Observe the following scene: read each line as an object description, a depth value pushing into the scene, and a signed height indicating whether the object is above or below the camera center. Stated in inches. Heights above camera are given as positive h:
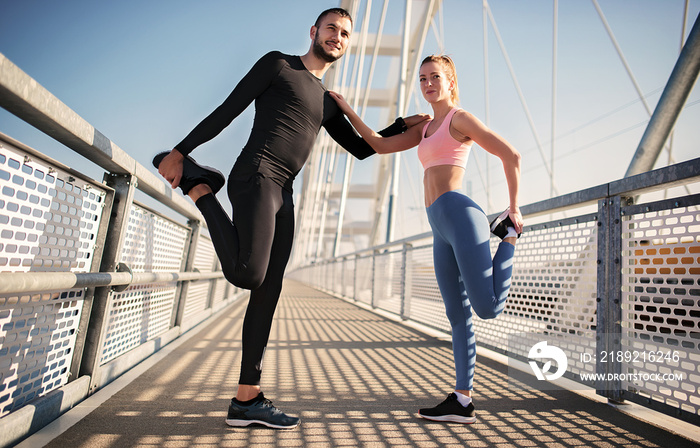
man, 66.1 +14.3
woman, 69.9 +11.9
